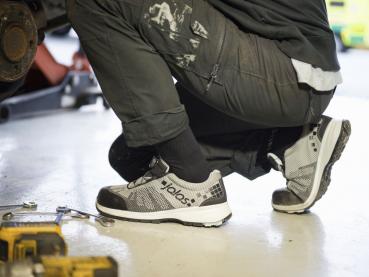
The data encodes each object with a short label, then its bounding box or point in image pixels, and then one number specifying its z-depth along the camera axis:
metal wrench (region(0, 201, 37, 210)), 2.16
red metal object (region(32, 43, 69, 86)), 3.56
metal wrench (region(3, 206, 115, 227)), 2.07
